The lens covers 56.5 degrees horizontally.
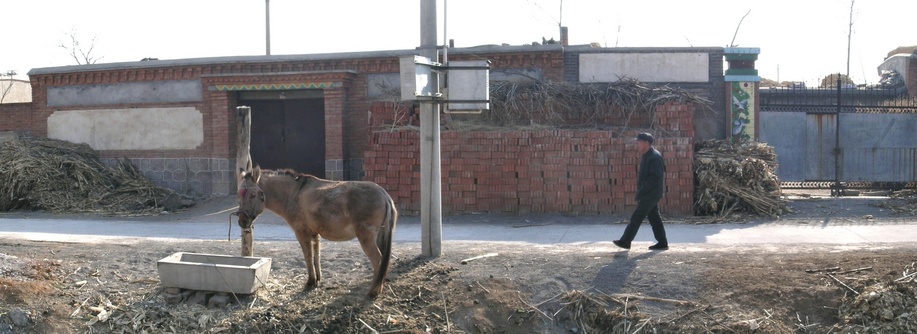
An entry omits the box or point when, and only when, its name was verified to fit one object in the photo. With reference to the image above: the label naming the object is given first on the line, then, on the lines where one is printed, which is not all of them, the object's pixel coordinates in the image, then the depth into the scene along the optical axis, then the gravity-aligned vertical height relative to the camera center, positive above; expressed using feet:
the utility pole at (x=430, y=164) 34.42 -0.47
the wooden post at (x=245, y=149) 32.32 +0.19
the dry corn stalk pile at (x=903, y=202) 50.45 -3.36
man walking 34.71 -1.57
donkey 28.76 -1.95
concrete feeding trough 28.68 -4.10
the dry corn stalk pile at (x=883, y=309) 25.55 -4.91
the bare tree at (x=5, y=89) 111.79 +8.95
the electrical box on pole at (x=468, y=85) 34.01 +2.66
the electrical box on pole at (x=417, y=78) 32.19 +2.86
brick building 59.47 +4.18
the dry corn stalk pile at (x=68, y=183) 62.54 -2.12
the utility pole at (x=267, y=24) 94.18 +14.52
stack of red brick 51.26 -1.04
